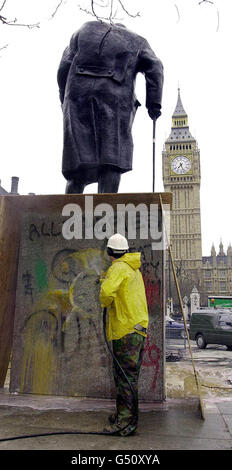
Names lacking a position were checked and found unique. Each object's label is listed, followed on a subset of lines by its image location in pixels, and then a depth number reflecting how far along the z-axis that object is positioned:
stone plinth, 3.97
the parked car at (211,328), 12.16
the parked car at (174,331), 15.52
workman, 2.87
